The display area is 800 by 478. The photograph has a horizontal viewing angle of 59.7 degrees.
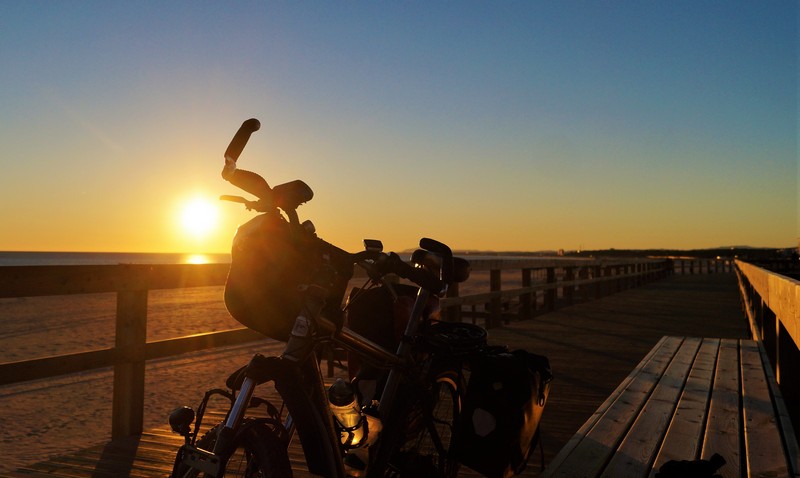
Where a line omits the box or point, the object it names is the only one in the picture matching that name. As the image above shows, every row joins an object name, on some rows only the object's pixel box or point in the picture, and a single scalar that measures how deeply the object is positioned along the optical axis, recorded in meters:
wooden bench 2.81
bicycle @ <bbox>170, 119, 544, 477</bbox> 1.86
